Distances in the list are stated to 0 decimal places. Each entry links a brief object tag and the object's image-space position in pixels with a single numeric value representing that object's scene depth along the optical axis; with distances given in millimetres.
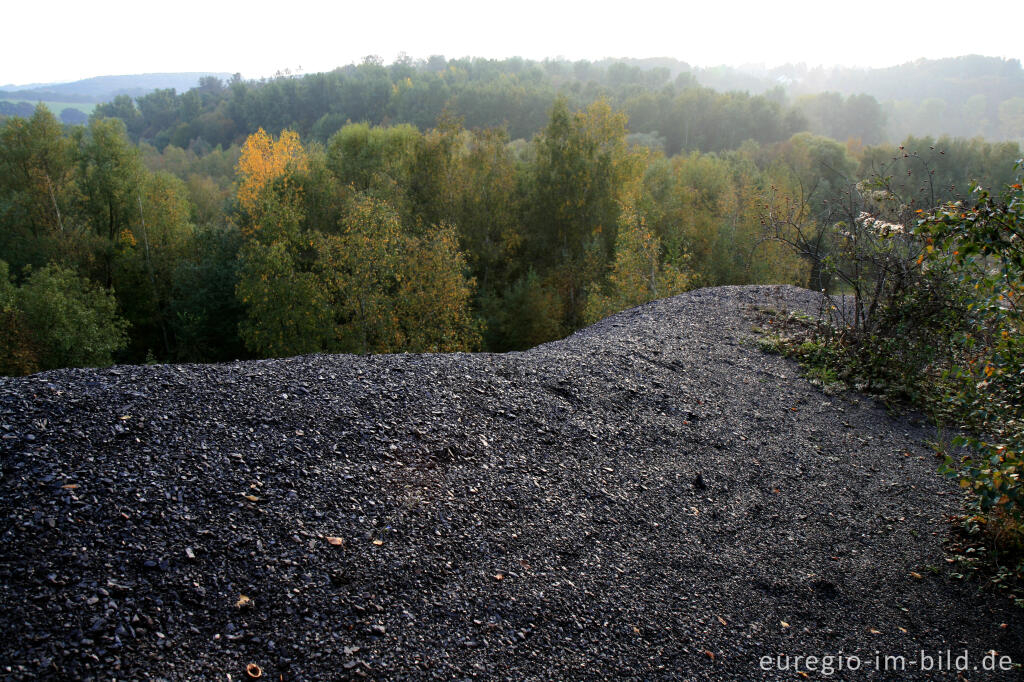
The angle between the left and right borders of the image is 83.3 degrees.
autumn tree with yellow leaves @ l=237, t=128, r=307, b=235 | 30062
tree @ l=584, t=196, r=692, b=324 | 22656
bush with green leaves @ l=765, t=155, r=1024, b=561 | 4926
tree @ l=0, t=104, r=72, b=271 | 29531
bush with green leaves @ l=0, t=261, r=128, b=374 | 22531
